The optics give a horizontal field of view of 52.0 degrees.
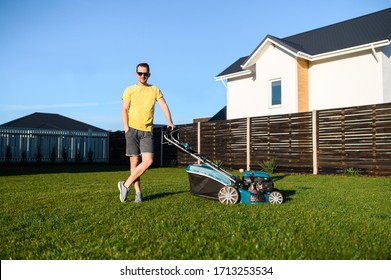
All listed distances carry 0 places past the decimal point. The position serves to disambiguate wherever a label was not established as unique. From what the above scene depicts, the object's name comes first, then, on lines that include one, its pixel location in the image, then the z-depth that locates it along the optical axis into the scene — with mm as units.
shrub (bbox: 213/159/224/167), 14023
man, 5641
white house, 14594
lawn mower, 5449
